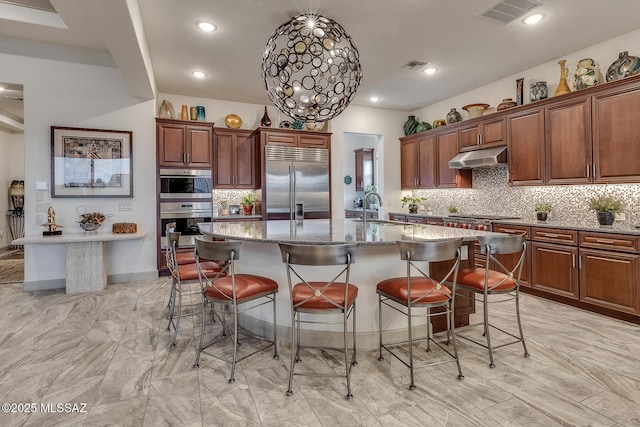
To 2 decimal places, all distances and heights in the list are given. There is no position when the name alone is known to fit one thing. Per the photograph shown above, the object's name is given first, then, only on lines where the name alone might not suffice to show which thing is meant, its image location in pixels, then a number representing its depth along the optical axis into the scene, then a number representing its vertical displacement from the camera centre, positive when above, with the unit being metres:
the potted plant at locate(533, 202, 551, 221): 4.47 +0.03
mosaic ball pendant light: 2.72 +1.25
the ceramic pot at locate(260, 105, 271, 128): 6.13 +1.73
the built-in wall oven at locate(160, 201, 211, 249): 5.29 +0.02
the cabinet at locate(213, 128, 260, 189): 5.94 +1.02
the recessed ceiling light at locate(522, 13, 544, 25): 3.46 +2.03
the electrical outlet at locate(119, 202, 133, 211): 4.97 +0.17
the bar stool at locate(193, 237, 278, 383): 2.29 -0.50
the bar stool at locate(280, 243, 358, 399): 2.04 -0.51
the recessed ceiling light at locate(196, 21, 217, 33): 3.57 +2.05
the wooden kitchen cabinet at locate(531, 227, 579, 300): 3.78 -0.57
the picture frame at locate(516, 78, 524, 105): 4.86 +1.76
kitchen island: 2.66 -0.41
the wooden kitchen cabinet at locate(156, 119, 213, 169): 5.32 +1.20
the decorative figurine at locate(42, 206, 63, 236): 4.43 -0.09
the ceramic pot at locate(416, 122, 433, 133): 6.58 +1.72
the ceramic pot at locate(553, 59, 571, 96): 4.20 +1.65
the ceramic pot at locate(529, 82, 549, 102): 4.53 +1.66
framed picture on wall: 4.62 +0.79
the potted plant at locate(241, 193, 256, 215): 6.18 +0.21
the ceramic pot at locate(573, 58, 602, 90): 3.94 +1.63
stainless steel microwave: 5.31 +0.54
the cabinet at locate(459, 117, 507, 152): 5.00 +1.25
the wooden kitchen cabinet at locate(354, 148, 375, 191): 8.38 +1.19
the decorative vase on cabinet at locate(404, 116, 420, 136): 6.93 +1.84
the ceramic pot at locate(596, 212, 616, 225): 3.61 -0.06
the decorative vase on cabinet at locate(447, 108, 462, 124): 5.91 +1.72
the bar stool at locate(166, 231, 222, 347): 2.92 -0.49
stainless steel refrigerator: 5.94 +0.61
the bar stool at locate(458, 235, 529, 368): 2.46 -0.50
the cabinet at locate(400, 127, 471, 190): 5.83 +1.02
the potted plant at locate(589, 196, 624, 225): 3.62 +0.04
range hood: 4.92 +0.85
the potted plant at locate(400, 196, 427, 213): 6.75 +0.26
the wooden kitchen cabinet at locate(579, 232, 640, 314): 3.29 -0.60
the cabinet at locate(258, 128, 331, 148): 5.98 +1.44
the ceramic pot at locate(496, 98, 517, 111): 4.88 +1.60
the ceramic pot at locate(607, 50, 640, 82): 3.60 +1.59
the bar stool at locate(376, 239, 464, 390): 2.13 -0.52
